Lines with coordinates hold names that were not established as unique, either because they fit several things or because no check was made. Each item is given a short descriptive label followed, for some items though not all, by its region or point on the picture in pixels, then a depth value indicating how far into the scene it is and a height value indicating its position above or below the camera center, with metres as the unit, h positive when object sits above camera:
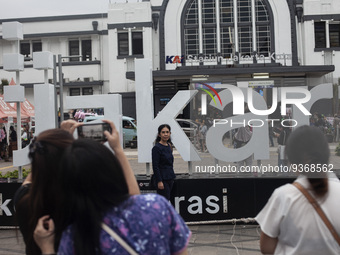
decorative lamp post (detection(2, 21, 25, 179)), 9.52 +1.52
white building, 32.47 +6.83
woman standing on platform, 7.46 -0.52
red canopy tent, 21.38 +1.21
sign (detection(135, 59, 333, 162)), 7.78 +0.30
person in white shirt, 2.51 -0.46
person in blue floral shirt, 1.88 -0.34
